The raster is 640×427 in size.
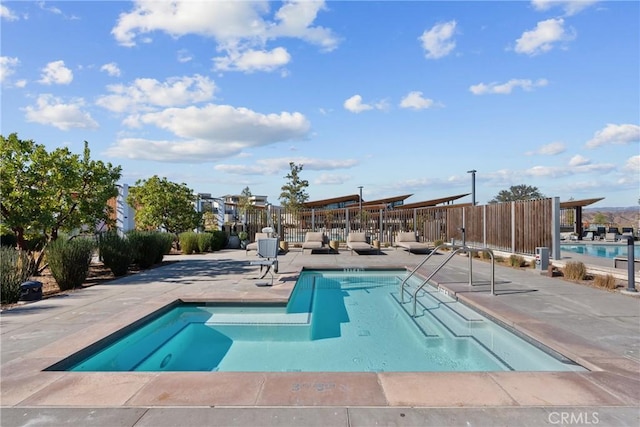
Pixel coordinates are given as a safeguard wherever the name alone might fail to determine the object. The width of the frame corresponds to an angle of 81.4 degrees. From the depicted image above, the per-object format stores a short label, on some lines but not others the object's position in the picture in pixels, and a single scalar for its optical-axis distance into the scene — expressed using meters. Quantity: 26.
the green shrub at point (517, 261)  10.66
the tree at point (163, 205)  16.33
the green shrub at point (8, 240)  13.00
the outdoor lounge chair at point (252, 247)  14.95
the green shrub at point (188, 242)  15.75
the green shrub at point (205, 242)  16.28
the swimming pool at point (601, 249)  18.03
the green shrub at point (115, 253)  9.48
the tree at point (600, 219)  33.16
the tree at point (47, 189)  7.94
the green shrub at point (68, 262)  7.59
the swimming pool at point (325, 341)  4.23
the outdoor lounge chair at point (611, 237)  22.86
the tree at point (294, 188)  31.22
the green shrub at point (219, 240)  17.78
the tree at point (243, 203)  29.58
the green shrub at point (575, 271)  8.35
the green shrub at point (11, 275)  6.30
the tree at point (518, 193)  38.71
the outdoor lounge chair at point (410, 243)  15.11
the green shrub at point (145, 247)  10.65
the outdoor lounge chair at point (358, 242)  14.94
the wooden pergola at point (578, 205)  26.20
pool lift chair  8.77
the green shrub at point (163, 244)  12.00
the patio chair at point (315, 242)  15.87
